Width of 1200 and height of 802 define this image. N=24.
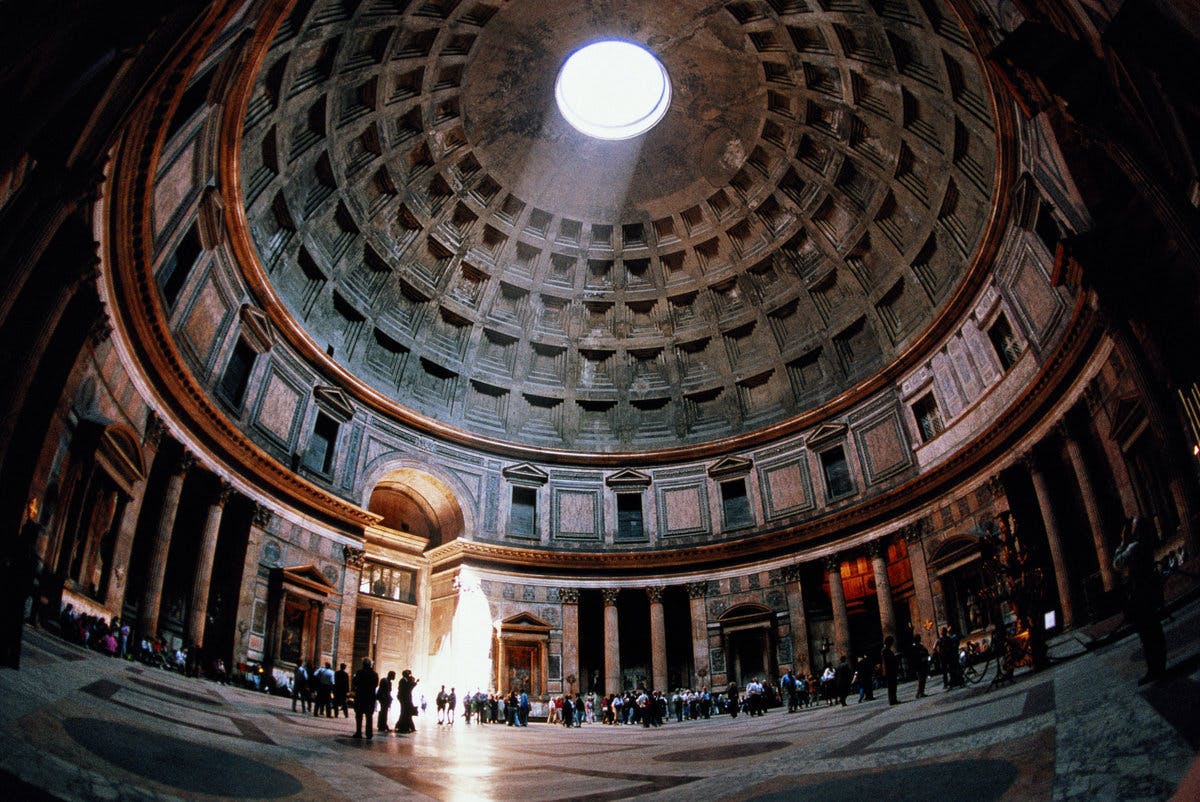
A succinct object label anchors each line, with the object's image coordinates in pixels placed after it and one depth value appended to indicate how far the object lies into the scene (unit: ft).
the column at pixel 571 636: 84.99
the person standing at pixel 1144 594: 19.06
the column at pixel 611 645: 86.12
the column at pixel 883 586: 75.36
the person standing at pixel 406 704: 39.93
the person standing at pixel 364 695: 34.55
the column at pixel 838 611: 78.64
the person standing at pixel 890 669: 39.58
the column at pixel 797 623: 80.59
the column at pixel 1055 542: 56.80
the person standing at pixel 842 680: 56.75
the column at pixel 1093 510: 52.29
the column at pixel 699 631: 85.54
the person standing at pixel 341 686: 46.96
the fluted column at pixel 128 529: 50.21
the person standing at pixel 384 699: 39.55
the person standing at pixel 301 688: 50.20
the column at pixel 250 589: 62.64
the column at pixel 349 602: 73.15
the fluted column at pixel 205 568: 57.82
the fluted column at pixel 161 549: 52.65
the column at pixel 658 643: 85.71
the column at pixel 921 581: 71.20
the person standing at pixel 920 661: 41.60
